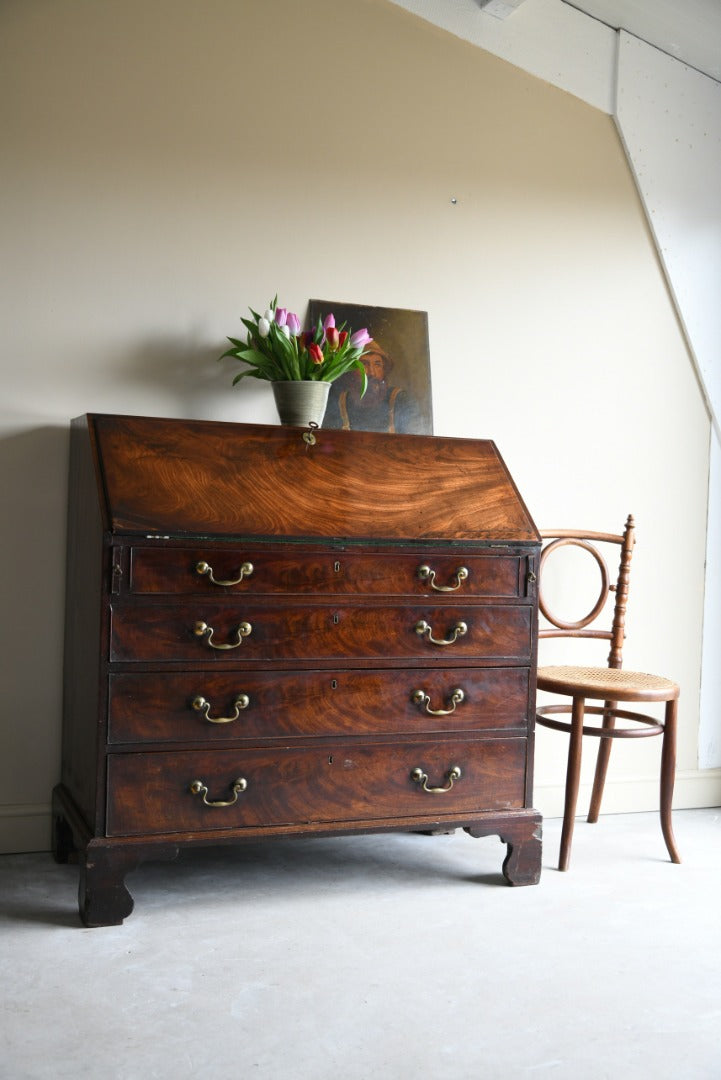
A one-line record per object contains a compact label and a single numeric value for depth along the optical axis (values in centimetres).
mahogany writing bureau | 258
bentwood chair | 314
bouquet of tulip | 307
